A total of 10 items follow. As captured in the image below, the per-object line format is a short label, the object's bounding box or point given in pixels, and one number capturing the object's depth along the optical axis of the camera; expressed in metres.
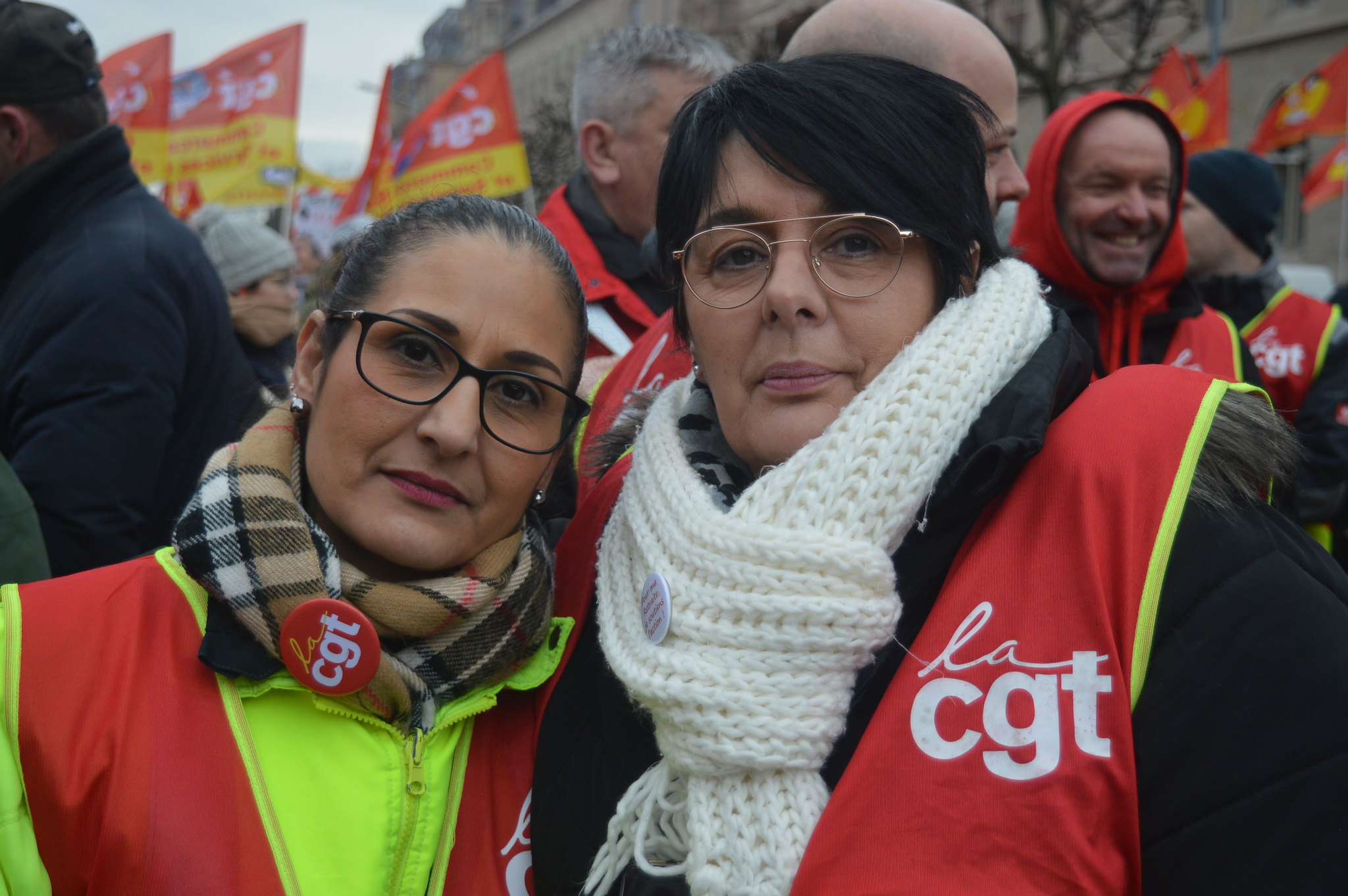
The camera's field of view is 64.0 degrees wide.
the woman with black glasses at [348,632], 1.54
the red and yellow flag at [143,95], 8.21
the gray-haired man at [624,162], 3.55
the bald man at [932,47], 2.44
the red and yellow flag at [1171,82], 8.22
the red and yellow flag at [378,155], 8.17
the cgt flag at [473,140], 6.71
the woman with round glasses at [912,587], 1.28
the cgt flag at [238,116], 9.45
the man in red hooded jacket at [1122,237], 3.09
